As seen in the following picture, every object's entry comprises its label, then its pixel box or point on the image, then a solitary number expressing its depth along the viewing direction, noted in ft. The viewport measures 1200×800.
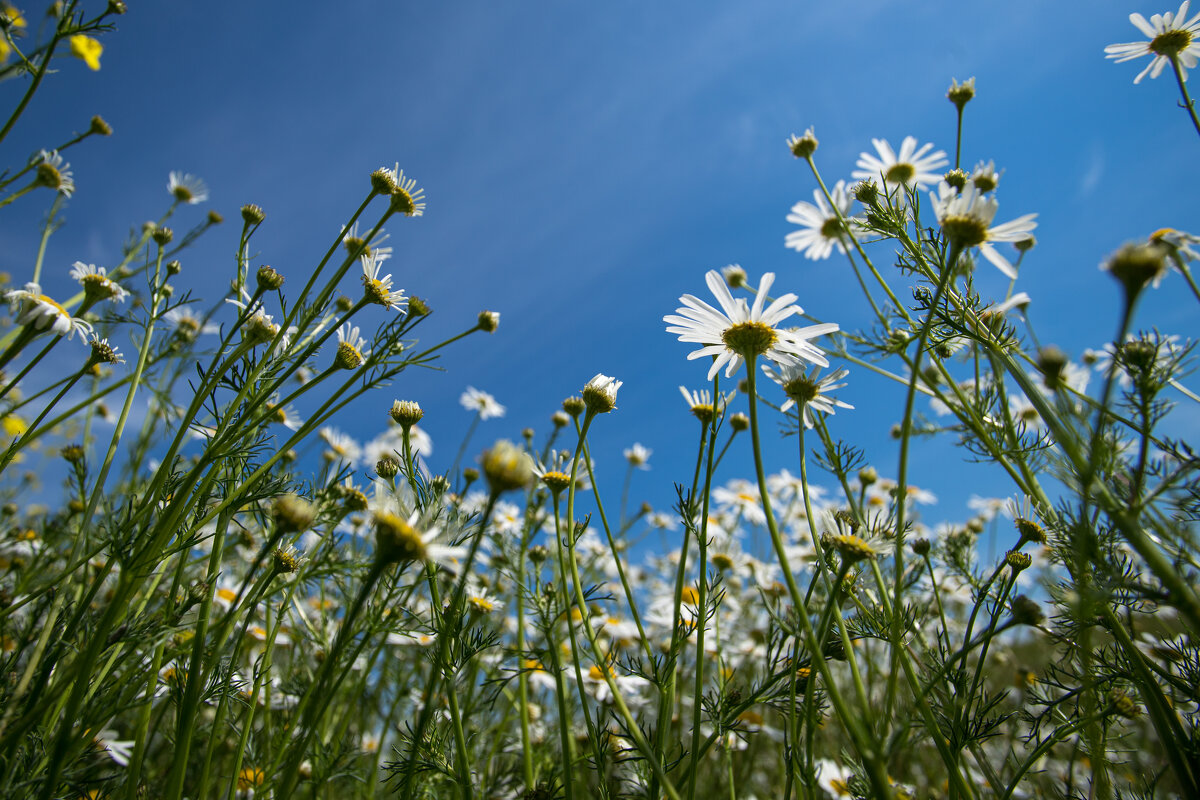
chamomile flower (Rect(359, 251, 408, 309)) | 0.81
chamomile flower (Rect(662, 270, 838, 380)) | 0.73
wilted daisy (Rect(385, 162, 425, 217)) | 0.83
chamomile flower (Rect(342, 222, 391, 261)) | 0.84
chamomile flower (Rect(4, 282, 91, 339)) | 0.73
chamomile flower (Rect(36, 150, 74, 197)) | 0.99
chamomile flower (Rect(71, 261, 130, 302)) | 0.83
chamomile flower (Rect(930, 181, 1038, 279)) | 0.64
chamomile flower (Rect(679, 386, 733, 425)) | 0.80
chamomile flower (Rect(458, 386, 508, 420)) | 1.94
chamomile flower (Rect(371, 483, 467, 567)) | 0.53
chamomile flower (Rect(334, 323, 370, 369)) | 0.78
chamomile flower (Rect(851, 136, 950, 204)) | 1.17
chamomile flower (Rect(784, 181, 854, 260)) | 1.22
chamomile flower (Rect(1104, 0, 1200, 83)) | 0.87
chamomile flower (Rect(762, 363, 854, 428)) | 0.77
